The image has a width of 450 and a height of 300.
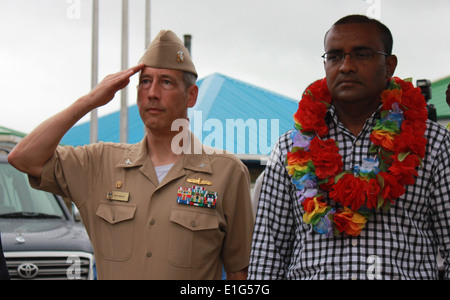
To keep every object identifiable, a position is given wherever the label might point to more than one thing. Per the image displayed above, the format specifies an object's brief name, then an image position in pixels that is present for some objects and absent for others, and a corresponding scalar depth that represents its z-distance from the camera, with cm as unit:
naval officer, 335
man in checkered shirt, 287
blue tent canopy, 1199
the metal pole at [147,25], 1241
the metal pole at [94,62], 1405
